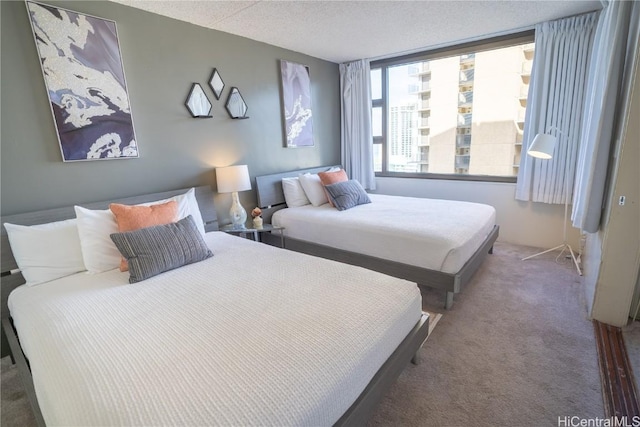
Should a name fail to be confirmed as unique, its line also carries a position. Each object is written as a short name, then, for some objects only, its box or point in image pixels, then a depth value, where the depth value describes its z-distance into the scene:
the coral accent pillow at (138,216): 1.95
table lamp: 2.88
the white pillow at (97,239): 1.92
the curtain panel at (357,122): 4.33
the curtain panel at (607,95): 1.95
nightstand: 2.94
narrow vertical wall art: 3.68
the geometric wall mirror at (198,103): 2.79
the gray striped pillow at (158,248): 1.78
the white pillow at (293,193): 3.54
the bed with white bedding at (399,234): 2.29
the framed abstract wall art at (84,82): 2.01
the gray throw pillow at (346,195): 3.27
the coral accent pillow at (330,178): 3.55
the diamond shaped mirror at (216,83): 2.94
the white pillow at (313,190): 3.51
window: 3.63
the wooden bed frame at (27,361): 1.18
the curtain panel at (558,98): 2.94
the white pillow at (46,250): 1.81
